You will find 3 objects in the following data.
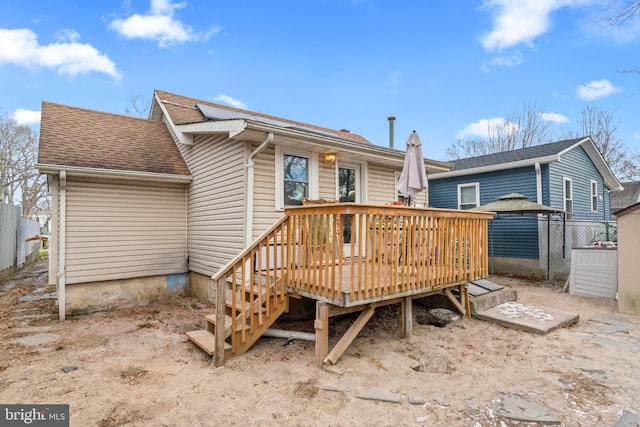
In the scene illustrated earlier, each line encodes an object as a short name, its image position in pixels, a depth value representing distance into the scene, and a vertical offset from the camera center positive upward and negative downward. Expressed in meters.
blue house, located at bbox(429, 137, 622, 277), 9.94 +0.89
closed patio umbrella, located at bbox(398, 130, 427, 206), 5.34 +0.81
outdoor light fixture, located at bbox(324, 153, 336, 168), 6.30 +1.19
